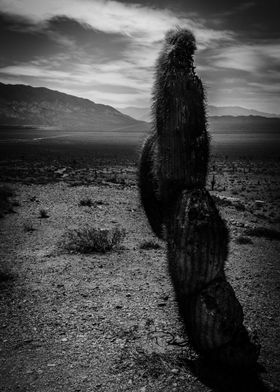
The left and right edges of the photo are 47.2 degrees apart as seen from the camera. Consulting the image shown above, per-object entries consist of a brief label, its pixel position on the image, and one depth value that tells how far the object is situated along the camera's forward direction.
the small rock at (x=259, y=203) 14.20
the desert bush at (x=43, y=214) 10.79
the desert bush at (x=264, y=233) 9.32
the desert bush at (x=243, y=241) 8.66
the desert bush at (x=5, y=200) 11.26
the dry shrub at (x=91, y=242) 7.56
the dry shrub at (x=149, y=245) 7.99
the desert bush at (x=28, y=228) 9.23
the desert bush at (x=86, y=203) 12.75
